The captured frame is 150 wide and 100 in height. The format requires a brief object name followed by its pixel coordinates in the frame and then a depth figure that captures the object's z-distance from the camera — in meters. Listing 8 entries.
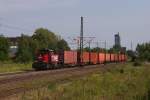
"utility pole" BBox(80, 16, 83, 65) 77.38
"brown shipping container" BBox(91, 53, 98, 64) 78.51
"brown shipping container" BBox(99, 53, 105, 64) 86.35
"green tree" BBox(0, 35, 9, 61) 95.50
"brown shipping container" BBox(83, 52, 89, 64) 72.19
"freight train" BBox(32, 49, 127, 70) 52.12
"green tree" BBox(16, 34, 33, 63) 89.19
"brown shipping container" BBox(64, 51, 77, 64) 60.56
